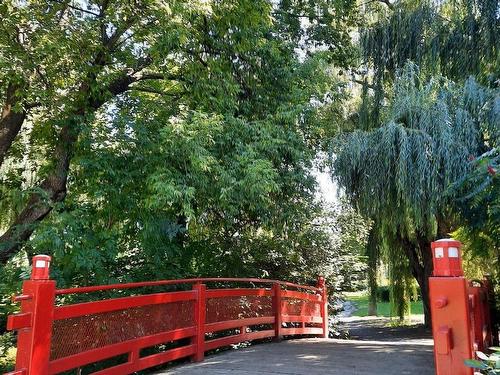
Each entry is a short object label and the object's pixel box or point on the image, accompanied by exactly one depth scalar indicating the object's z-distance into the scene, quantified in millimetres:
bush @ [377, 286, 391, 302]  28778
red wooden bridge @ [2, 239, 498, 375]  3148
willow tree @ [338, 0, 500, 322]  8398
